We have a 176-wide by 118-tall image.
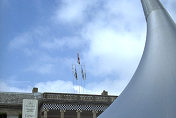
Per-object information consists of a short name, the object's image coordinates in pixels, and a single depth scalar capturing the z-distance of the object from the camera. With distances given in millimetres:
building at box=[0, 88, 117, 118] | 30625
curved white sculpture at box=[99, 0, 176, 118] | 7723
